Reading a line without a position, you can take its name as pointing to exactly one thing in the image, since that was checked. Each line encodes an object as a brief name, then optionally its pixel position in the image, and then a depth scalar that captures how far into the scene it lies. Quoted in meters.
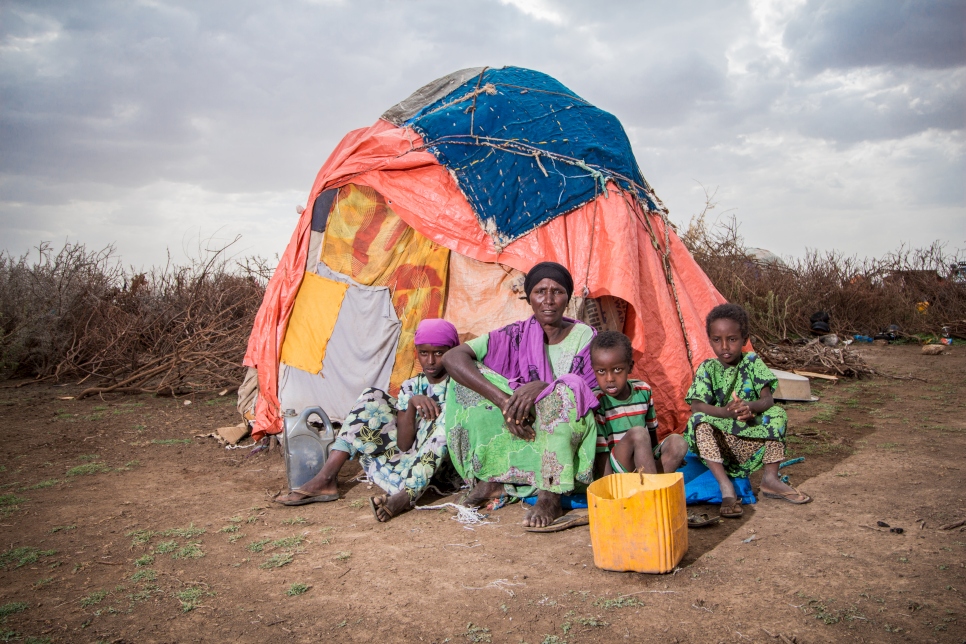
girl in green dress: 2.96
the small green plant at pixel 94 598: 2.23
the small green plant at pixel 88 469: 4.04
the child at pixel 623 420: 2.87
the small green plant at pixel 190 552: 2.64
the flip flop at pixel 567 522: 2.71
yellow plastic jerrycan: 2.16
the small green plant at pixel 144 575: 2.42
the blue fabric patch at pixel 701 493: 2.98
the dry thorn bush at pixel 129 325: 6.93
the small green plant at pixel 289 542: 2.73
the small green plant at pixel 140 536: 2.80
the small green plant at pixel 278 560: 2.53
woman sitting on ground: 2.84
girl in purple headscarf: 3.29
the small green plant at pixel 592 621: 1.94
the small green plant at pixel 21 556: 2.61
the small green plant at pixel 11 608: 2.17
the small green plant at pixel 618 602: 2.04
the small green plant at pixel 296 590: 2.26
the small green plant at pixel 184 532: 2.88
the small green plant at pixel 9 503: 3.31
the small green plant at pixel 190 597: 2.19
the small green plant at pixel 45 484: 3.72
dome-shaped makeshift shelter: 4.15
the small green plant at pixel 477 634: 1.91
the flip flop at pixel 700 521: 2.65
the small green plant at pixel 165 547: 2.70
